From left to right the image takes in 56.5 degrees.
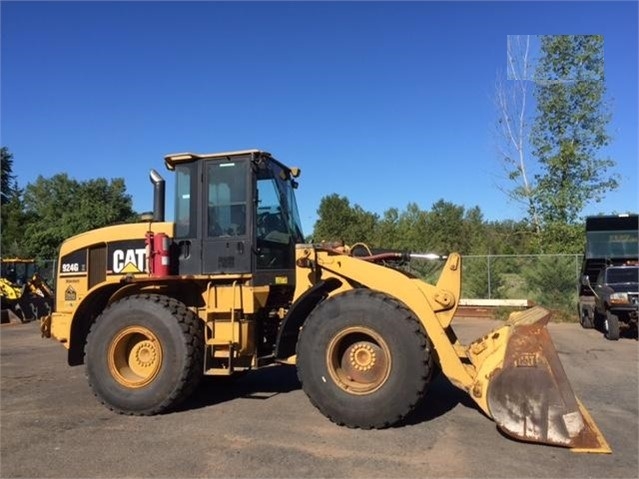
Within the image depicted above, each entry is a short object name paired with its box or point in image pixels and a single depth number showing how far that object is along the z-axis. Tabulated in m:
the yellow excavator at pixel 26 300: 20.25
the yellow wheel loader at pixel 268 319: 5.56
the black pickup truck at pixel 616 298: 14.10
